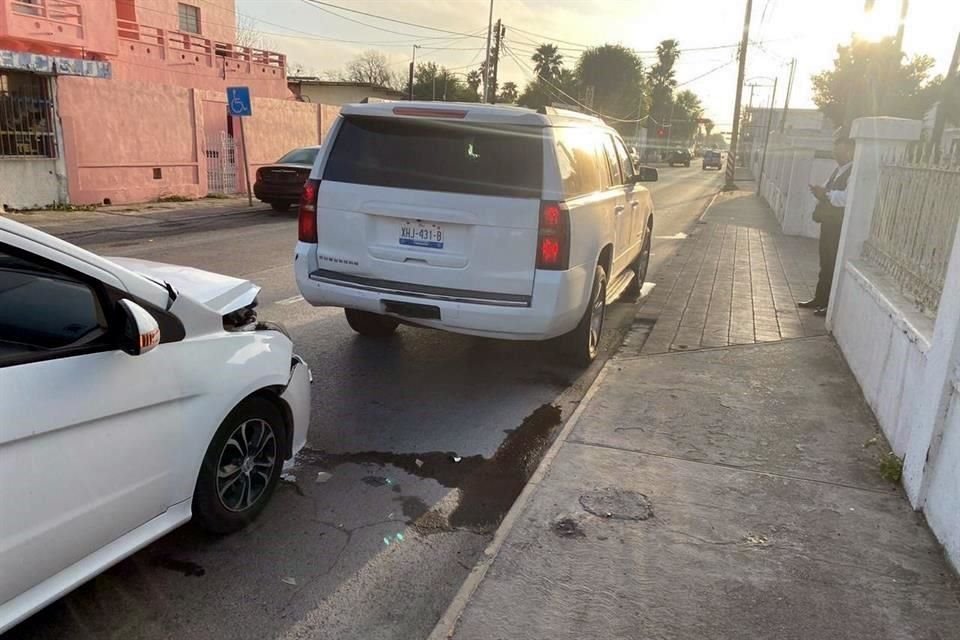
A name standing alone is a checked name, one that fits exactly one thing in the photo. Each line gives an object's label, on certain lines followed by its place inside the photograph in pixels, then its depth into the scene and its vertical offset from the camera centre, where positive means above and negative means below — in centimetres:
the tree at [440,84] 6275 +370
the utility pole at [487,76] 4028 +285
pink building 1538 +11
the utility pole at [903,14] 1684 +303
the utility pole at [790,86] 5628 +453
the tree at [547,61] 8350 +794
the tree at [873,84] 1483 +231
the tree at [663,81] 9650 +723
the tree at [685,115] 10744 +344
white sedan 226 -105
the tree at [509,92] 7875 +406
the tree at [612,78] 8112 +622
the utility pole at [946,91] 1241 +111
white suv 492 -63
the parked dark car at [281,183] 1725 -147
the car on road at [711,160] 6656 -190
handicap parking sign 1734 +40
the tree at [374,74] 7312 +502
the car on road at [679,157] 6919 -187
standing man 777 -74
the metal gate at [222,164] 2078 -131
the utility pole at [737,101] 3456 +184
